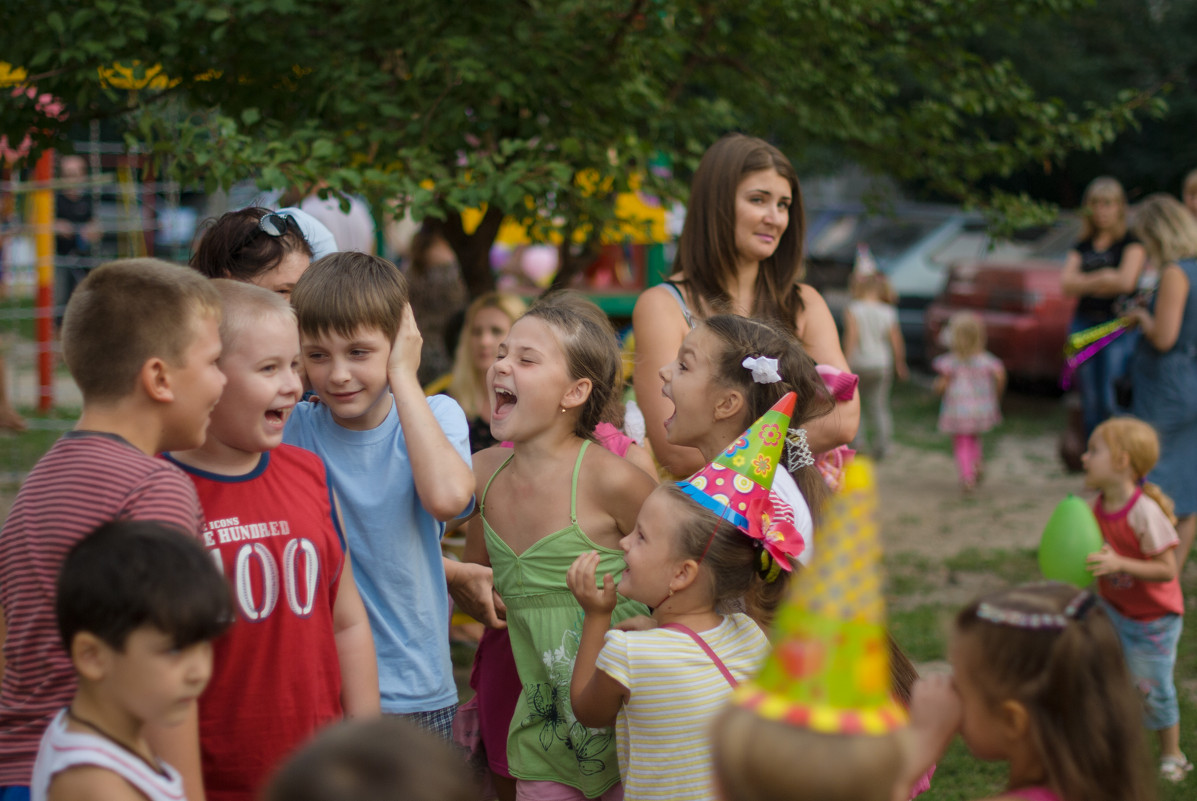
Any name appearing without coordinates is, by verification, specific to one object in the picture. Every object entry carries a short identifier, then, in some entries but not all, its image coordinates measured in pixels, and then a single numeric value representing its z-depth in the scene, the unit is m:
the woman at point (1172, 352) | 5.35
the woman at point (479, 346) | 4.64
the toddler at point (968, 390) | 8.28
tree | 3.62
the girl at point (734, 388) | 2.62
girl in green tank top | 2.51
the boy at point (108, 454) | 1.67
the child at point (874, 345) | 9.59
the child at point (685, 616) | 2.14
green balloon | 3.64
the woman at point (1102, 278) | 6.40
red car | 10.30
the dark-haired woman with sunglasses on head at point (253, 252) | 2.66
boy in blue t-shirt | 2.33
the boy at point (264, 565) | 1.96
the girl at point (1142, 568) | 3.88
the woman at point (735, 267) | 3.16
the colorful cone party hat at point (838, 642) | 1.19
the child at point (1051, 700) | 1.63
